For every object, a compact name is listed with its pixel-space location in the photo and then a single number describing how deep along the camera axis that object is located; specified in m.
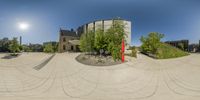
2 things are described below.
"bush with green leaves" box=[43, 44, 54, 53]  21.47
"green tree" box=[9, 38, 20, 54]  14.72
